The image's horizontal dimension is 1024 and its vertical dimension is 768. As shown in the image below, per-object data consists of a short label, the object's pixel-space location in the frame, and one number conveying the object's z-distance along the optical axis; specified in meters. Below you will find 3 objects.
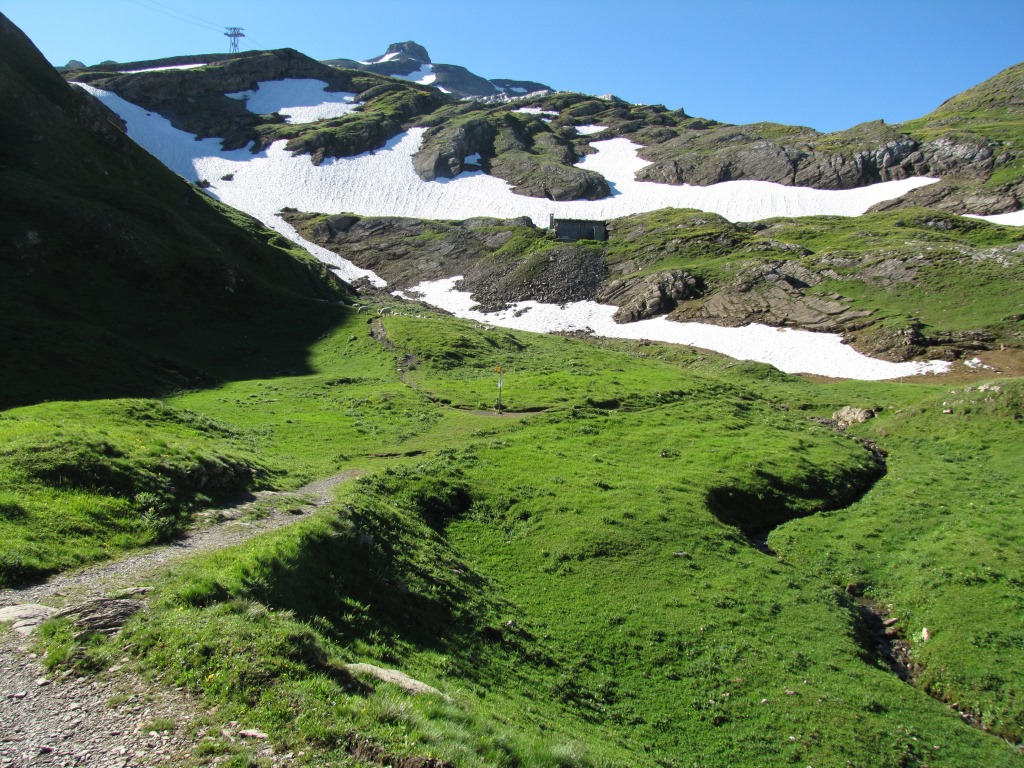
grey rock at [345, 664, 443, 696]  10.80
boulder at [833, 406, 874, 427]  49.69
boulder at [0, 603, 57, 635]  10.12
